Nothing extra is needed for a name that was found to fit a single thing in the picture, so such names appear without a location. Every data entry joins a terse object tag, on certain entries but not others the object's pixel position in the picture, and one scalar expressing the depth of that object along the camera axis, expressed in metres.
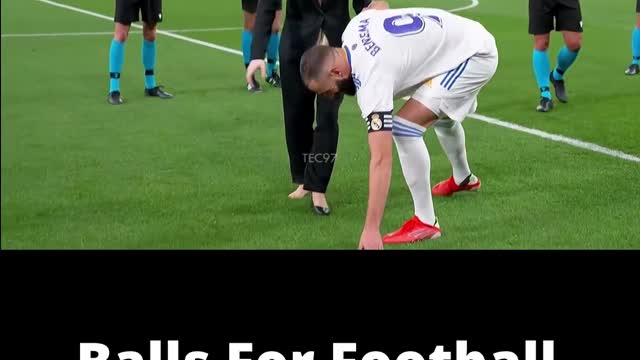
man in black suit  6.38
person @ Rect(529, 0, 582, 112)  9.42
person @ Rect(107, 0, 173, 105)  10.11
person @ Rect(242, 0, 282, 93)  11.23
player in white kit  5.09
